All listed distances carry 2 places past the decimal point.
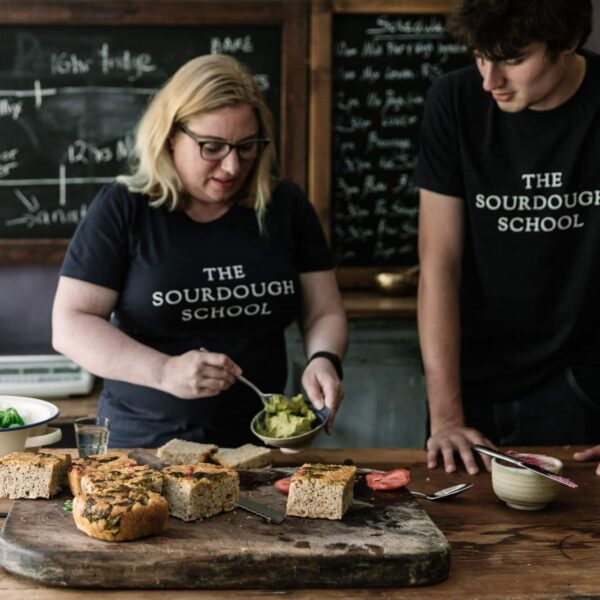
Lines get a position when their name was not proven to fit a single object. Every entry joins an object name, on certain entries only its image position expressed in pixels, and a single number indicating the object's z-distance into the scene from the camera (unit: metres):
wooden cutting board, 1.57
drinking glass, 1.89
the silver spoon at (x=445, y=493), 1.84
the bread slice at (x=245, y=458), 1.88
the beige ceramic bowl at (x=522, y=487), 1.78
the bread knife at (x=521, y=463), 1.78
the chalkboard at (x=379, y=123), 3.16
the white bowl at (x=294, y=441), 1.97
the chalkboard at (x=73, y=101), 3.07
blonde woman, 2.16
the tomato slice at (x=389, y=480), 1.79
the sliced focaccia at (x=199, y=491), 1.67
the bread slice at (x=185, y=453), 1.87
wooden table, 1.58
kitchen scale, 2.81
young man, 2.16
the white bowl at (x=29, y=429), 1.86
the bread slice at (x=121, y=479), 1.67
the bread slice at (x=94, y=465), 1.73
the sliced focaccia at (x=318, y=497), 1.68
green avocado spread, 2.01
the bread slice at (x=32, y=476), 1.73
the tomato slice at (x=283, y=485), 1.77
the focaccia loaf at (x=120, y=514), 1.60
